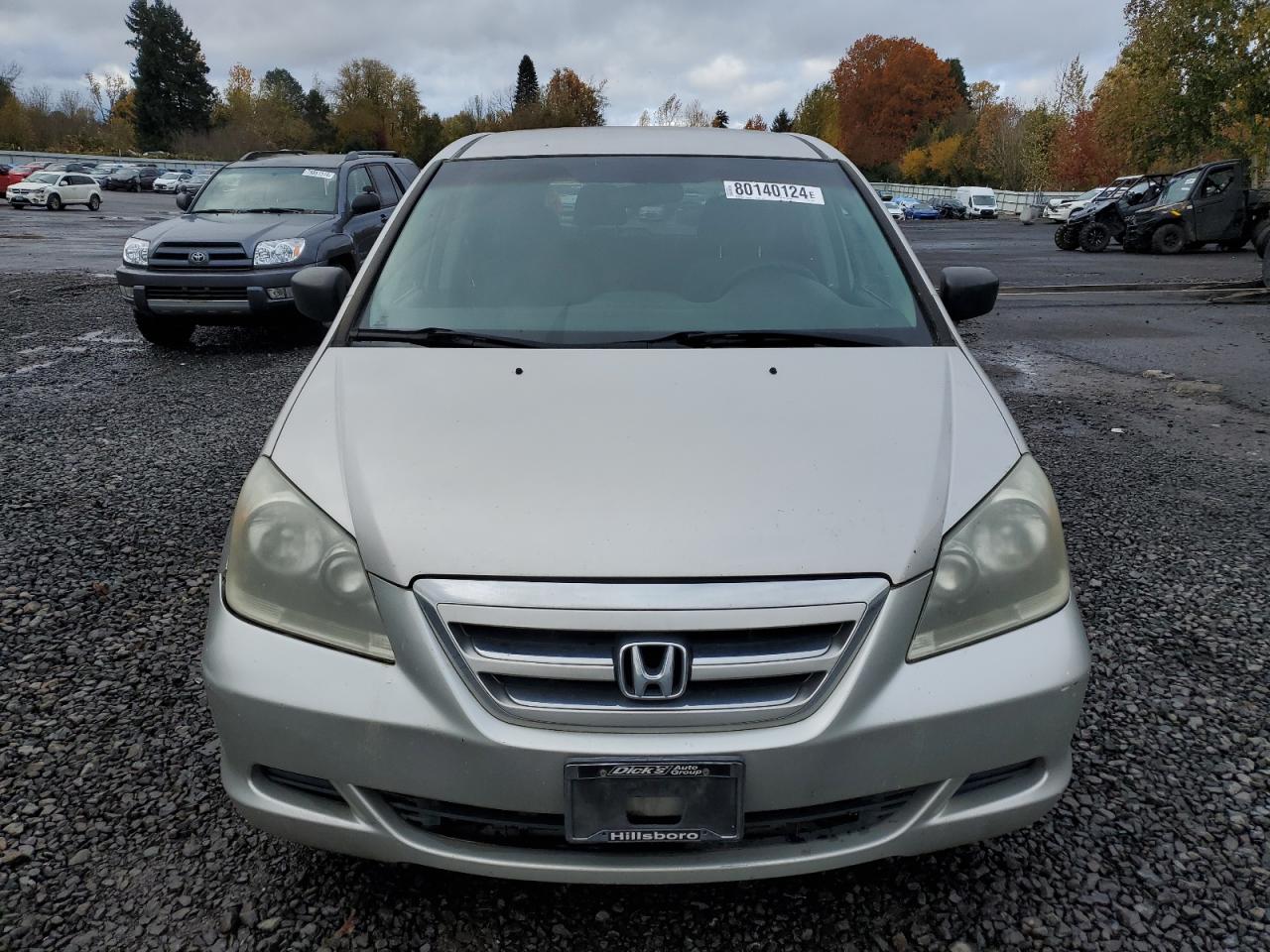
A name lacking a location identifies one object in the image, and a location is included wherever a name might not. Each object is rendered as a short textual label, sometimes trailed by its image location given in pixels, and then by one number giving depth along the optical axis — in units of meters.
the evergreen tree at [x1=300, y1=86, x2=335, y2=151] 72.94
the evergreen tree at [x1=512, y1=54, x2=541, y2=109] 79.79
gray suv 8.45
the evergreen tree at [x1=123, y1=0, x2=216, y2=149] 78.00
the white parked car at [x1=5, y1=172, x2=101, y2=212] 35.62
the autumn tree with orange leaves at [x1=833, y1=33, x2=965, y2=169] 87.56
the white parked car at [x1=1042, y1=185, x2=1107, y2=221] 38.31
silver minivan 1.69
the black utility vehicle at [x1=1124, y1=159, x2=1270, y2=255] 21.34
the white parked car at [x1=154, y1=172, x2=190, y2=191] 50.59
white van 48.78
